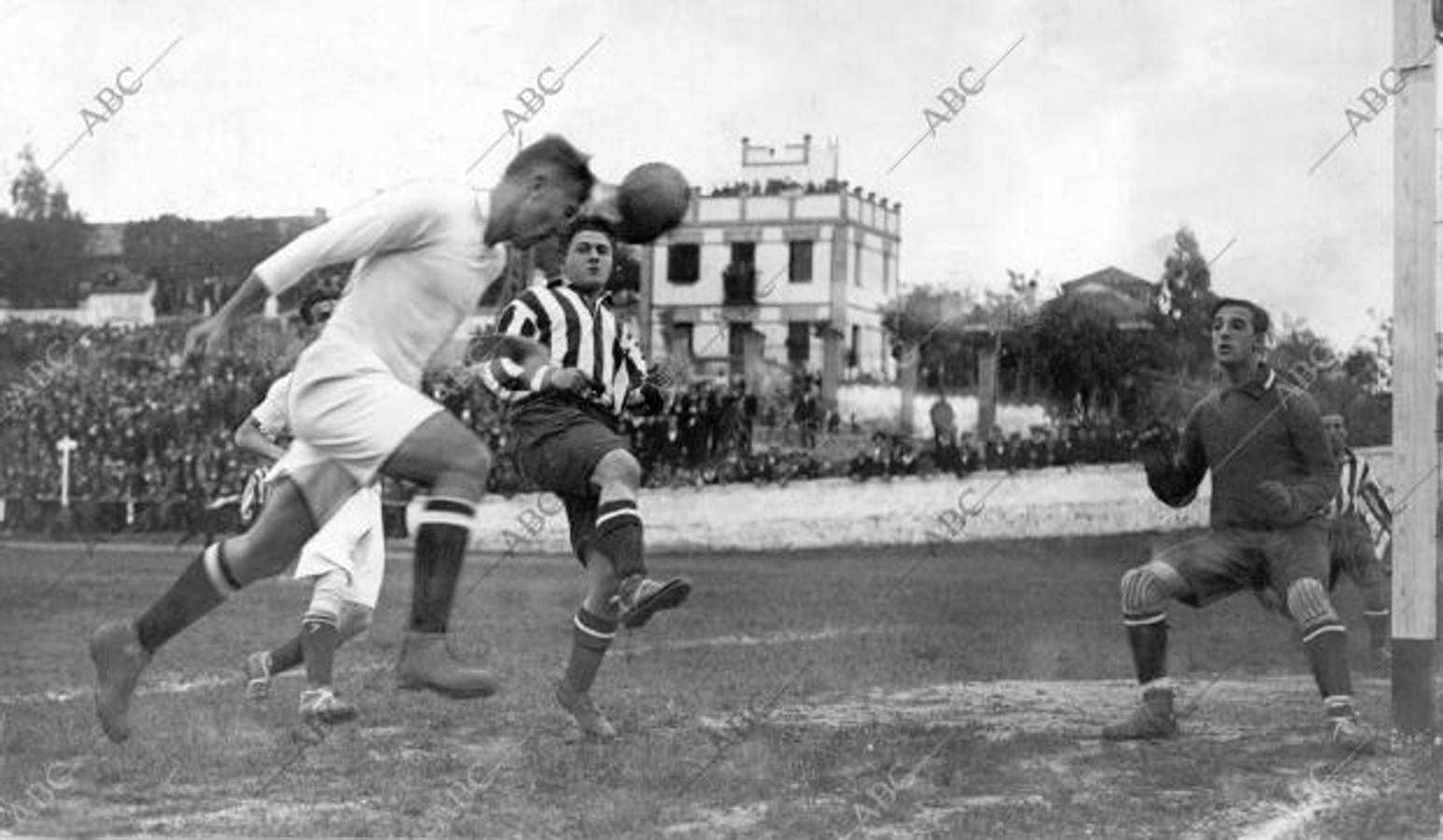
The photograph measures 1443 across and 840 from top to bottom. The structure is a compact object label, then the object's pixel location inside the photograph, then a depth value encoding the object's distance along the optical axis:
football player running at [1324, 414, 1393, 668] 7.95
